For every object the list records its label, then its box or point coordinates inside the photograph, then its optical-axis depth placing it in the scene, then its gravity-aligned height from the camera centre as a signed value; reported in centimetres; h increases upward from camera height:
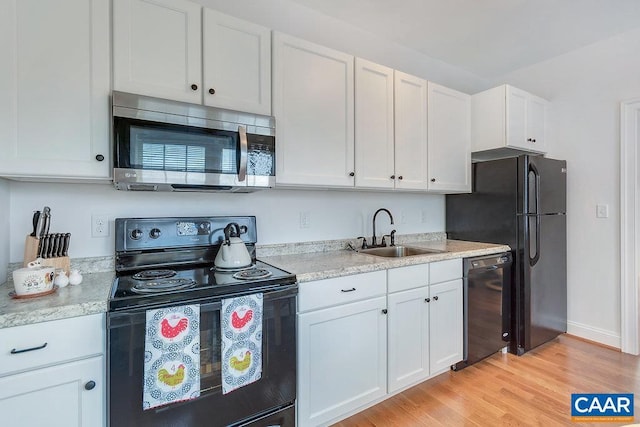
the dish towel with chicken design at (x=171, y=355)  113 -53
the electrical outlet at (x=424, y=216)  286 -2
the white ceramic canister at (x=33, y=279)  111 -24
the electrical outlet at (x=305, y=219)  218 -4
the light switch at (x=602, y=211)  266 +2
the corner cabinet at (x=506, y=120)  259 +82
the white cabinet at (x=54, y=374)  97 -52
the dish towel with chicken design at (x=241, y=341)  127 -53
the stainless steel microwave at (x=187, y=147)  132 +32
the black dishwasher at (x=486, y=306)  222 -69
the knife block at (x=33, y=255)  128 -17
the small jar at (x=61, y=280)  125 -27
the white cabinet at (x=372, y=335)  154 -69
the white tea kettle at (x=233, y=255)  158 -21
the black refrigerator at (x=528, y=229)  242 -12
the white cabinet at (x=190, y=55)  137 +77
